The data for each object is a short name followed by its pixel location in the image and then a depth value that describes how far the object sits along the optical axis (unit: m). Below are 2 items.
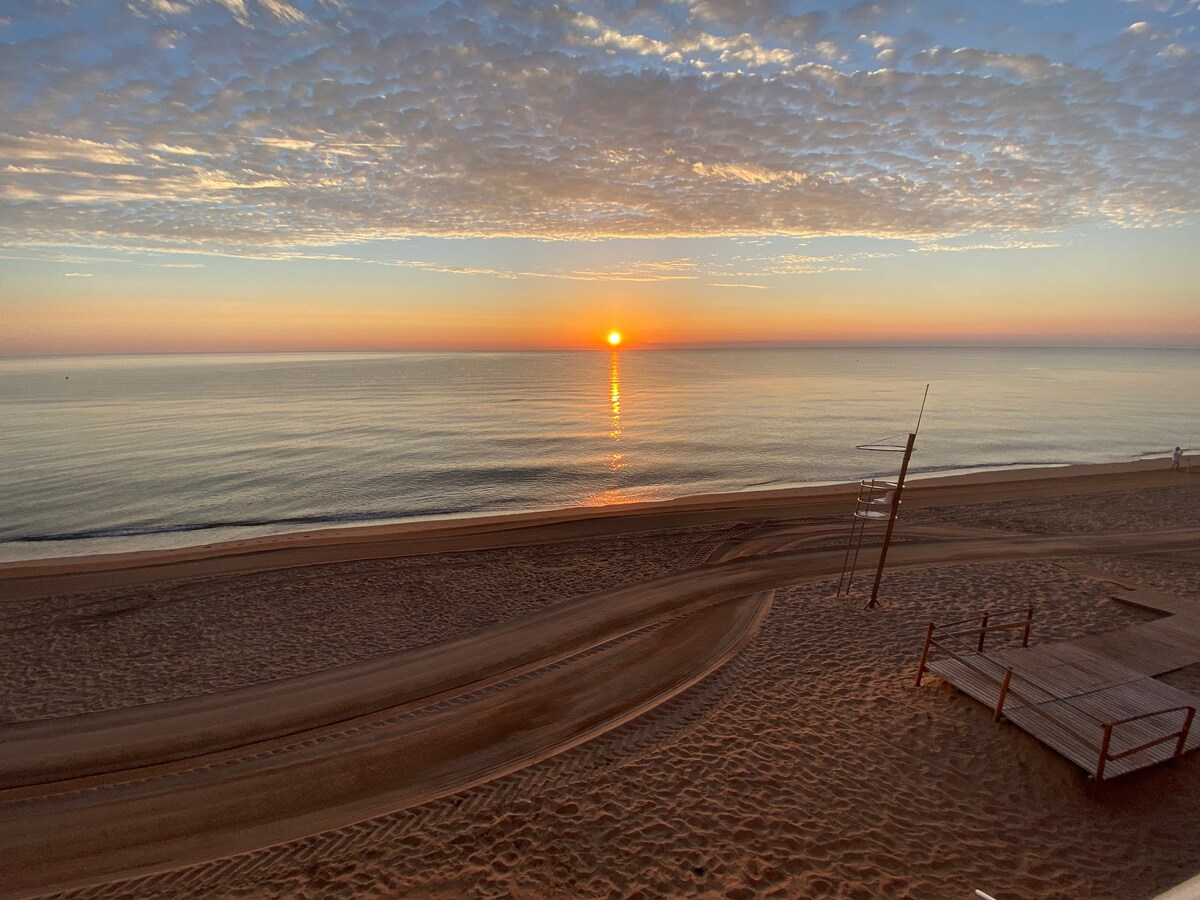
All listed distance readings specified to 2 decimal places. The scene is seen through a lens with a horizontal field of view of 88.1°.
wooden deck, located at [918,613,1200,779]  9.66
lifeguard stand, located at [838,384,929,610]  15.04
